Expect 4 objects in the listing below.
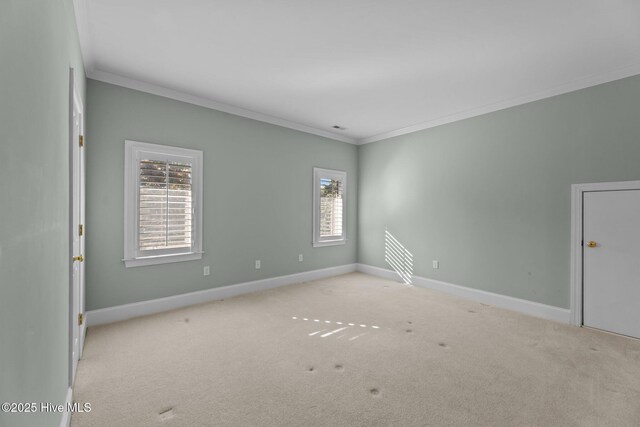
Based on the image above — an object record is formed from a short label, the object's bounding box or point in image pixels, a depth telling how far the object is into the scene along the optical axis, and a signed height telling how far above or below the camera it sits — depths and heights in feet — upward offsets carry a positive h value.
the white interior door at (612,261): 10.00 -1.65
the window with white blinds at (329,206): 17.62 +0.36
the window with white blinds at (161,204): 11.24 +0.29
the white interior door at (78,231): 7.72 -0.59
